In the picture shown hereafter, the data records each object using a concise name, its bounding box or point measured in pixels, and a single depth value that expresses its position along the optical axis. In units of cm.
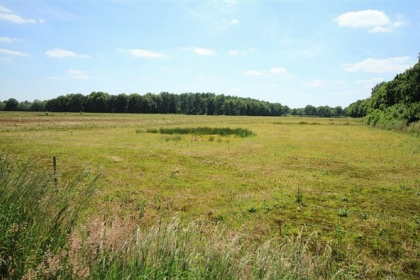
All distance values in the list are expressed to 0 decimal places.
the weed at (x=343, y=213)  1027
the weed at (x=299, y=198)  1179
